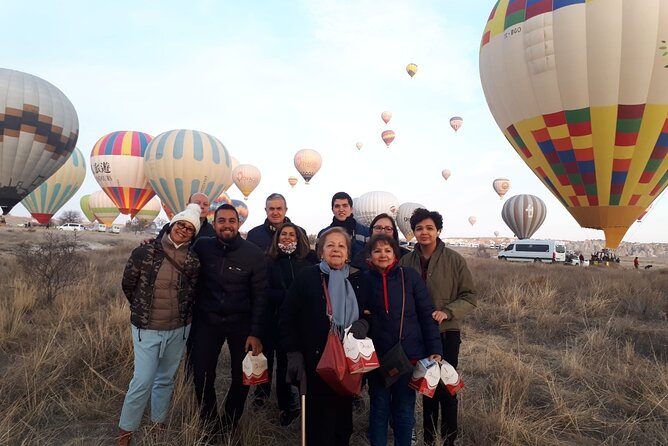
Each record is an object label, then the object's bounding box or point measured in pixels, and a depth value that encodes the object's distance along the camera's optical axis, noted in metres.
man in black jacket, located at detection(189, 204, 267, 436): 2.91
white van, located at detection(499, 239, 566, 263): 28.56
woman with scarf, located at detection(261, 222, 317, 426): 3.37
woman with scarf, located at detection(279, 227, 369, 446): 2.39
